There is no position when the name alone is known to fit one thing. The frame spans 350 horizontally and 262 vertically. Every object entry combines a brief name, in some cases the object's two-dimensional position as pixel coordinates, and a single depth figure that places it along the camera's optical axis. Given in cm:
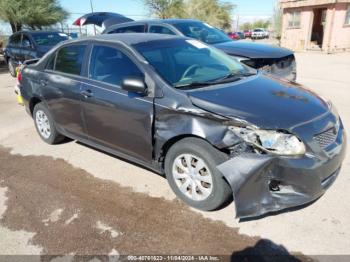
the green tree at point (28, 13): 2088
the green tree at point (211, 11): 4041
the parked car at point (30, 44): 1036
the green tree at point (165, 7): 3519
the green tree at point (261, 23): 6341
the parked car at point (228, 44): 615
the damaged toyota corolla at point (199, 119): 270
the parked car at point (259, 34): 4606
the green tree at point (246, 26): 6619
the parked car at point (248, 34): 4778
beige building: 2043
